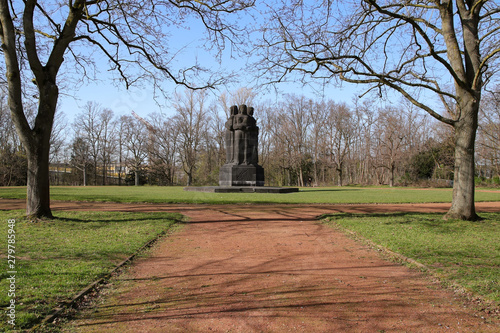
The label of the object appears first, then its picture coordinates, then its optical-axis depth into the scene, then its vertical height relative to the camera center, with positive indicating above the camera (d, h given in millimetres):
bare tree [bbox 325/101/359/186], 51281 +7240
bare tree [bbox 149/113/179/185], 53969 +4589
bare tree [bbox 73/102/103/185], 52688 +6472
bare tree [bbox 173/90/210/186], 49812 +7167
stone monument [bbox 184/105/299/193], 22953 +1541
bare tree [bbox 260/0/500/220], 9656 +3121
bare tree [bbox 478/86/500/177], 38200 +4954
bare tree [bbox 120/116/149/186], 52094 +5543
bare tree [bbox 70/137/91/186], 49875 +3680
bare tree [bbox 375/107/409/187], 44094 +5087
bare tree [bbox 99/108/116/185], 53316 +5280
